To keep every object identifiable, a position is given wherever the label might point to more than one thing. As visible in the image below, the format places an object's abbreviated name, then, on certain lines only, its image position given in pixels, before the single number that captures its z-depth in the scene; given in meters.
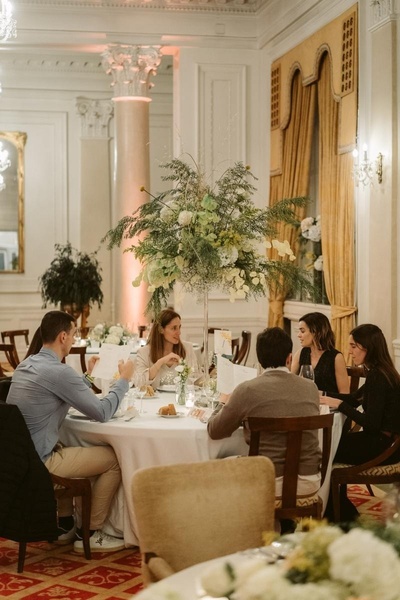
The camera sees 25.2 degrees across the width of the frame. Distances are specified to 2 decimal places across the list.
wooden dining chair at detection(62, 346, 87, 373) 7.94
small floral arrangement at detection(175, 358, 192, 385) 5.45
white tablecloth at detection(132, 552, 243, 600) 2.09
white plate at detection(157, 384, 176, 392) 5.95
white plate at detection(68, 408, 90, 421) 5.00
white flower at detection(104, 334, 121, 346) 8.52
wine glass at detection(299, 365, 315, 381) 4.93
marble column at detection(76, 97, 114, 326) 14.52
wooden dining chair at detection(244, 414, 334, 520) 4.12
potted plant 12.12
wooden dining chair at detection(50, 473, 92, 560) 4.72
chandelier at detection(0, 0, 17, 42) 6.76
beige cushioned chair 2.75
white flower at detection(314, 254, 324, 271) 9.04
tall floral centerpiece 5.31
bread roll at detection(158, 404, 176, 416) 5.00
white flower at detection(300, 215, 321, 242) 9.22
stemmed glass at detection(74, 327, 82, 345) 9.18
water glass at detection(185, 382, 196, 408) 5.38
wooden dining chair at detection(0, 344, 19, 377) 8.91
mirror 14.38
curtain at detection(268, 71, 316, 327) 9.59
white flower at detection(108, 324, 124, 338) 8.84
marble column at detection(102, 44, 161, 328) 10.79
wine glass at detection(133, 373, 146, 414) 5.59
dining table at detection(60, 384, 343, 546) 4.68
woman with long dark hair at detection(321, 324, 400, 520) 4.91
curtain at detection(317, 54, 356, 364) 8.37
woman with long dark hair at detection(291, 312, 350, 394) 5.78
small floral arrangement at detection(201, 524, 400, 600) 1.54
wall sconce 7.67
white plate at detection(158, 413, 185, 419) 4.97
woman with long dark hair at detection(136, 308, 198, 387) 6.05
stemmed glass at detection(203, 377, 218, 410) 5.28
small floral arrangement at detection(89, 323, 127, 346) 8.57
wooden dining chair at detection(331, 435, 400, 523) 4.89
